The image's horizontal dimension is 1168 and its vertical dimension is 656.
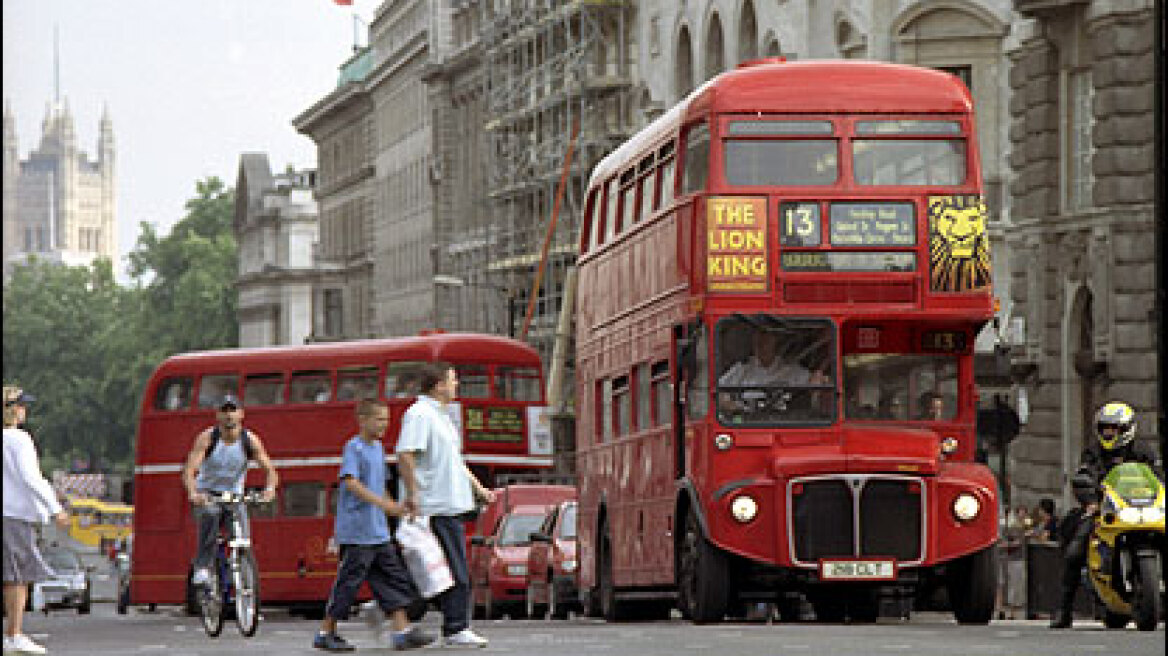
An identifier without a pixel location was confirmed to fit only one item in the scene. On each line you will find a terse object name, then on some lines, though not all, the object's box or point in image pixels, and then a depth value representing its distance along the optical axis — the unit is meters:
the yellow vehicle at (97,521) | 144.38
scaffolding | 72.38
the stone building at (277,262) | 148.75
